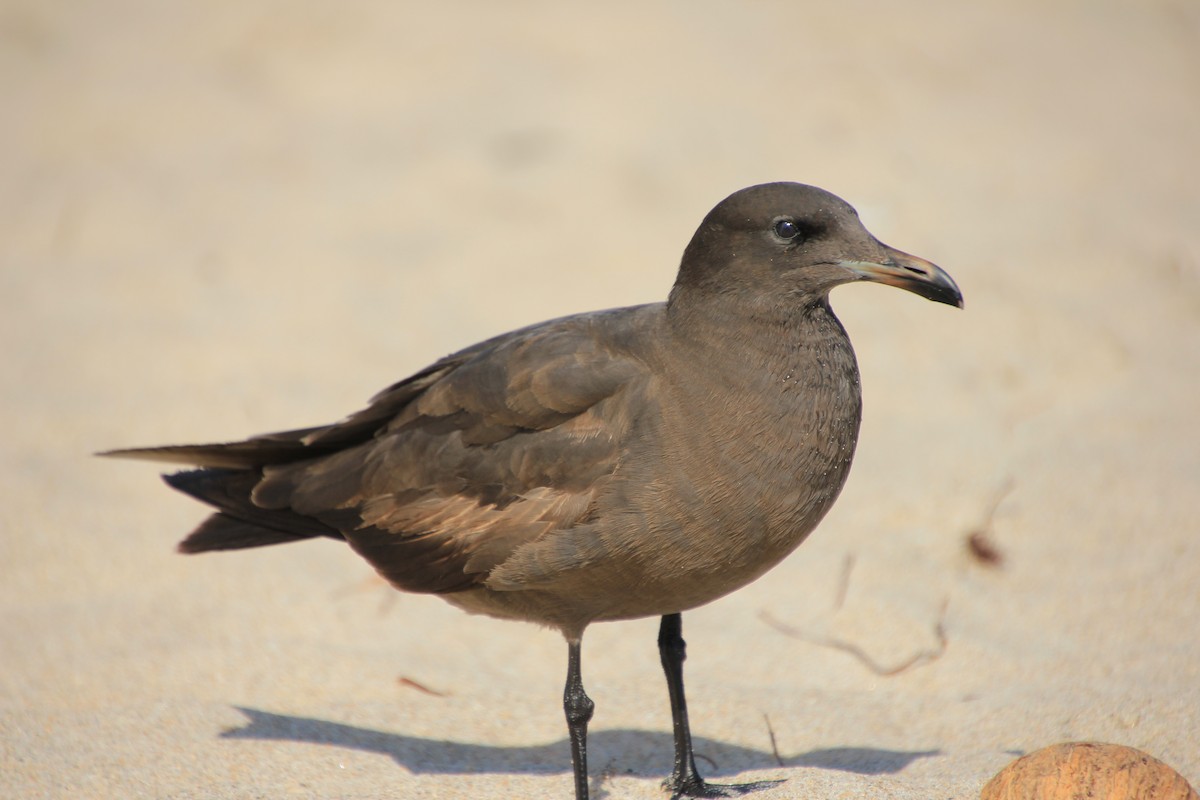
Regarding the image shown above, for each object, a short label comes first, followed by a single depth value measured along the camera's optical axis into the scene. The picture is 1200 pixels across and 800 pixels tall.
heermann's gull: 8.10
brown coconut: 7.32
